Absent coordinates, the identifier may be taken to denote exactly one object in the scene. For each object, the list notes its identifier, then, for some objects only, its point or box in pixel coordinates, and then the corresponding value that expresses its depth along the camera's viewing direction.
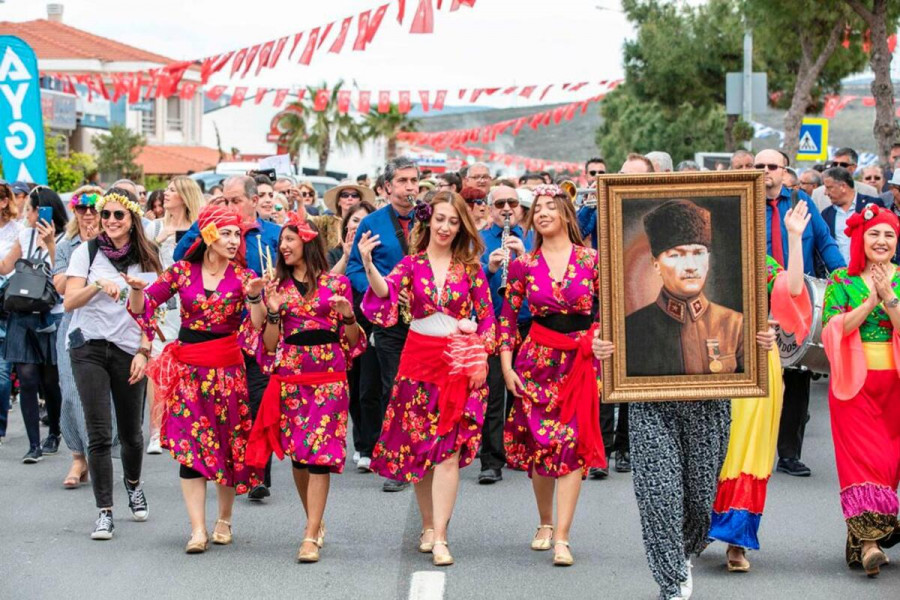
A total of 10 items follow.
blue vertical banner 18.46
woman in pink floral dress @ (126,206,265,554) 11.41
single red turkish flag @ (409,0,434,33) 25.36
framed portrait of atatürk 9.44
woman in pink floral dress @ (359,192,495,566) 11.20
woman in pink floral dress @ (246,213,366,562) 11.23
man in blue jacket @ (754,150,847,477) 13.40
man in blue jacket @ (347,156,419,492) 14.15
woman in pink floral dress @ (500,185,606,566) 11.17
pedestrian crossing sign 31.61
